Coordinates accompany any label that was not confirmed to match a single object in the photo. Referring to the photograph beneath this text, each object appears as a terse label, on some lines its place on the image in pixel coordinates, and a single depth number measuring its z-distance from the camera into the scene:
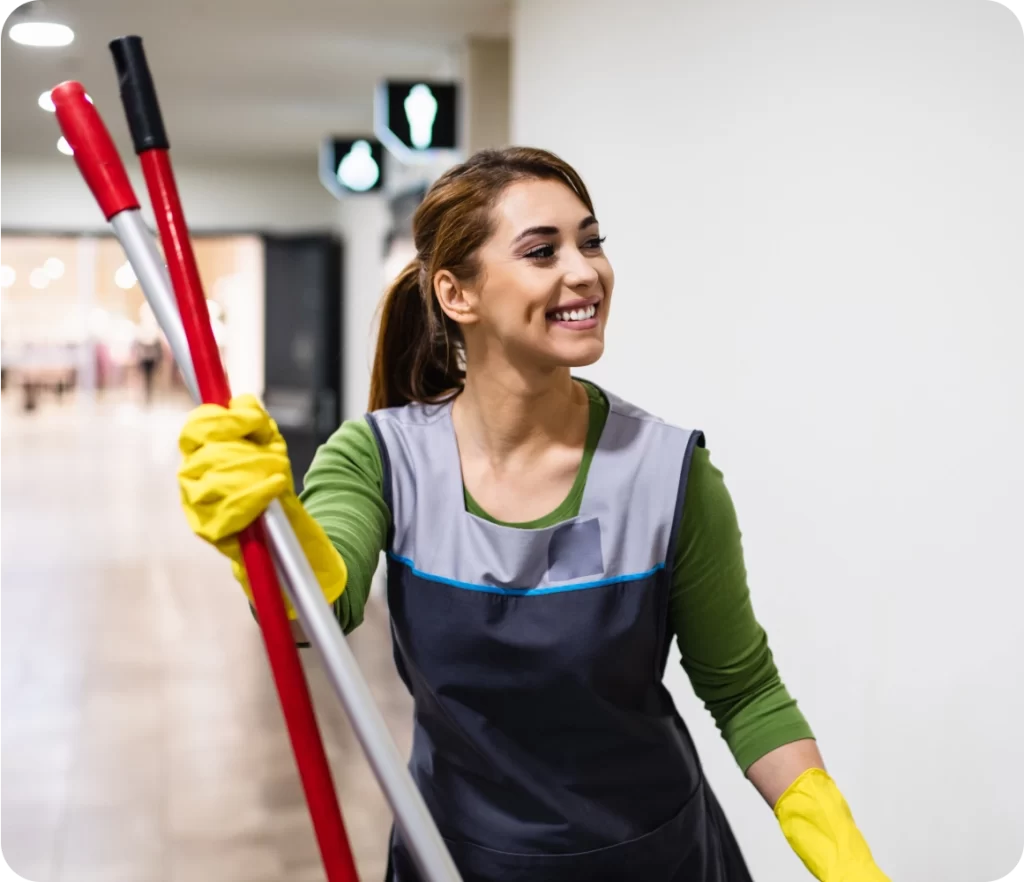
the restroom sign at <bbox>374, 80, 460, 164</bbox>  4.62
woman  1.28
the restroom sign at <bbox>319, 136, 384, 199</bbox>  6.36
